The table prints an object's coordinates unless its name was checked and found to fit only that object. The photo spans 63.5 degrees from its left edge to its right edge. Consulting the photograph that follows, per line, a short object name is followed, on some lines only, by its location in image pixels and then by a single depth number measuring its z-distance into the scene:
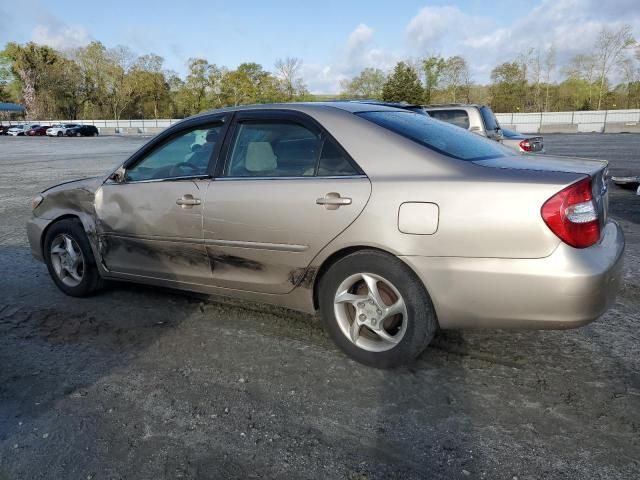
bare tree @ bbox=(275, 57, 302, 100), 74.50
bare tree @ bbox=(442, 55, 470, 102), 68.25
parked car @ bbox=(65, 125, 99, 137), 55.31
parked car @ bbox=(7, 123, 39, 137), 57.76
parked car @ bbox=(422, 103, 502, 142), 10.65
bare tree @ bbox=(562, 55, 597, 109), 63.44
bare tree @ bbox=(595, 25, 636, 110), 60.75
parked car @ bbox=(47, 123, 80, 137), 54.88
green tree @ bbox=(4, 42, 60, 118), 76.55
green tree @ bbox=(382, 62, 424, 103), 51.75
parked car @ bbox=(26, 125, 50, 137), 57.09
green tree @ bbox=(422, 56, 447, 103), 67.81
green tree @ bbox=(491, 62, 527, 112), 64.44
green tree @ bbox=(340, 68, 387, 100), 79.21
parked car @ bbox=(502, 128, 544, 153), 11.00
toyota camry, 2.66
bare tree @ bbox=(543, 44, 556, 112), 64.69
